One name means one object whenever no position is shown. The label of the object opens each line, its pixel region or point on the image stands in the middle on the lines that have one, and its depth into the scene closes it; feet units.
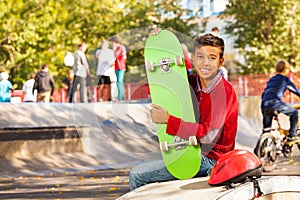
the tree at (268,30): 141.28
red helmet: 14.97
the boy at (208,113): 15.25
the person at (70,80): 73.29
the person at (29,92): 65.41
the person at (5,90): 59.93
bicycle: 40.42
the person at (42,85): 66.80
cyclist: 40.83
